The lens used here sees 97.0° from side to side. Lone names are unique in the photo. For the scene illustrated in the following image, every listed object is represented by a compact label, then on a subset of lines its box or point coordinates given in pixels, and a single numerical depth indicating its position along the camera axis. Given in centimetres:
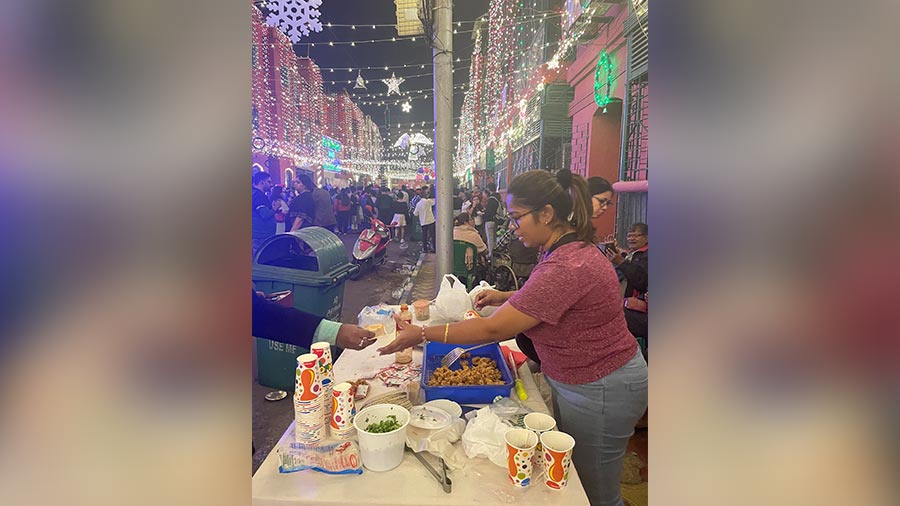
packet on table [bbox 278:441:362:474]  117
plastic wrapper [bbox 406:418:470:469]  124
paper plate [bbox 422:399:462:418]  146
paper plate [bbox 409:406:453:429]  137
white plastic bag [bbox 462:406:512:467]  123
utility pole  298
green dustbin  309
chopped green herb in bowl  123
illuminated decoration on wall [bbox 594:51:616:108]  309
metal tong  111
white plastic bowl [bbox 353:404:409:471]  117
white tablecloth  108
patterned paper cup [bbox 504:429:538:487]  112
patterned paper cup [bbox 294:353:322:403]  121
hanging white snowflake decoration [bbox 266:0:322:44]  175
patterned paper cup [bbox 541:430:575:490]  111
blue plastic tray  155
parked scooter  462
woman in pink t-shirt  148
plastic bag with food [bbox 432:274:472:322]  219
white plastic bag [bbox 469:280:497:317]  232
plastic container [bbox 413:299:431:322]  241
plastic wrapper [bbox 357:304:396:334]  245
